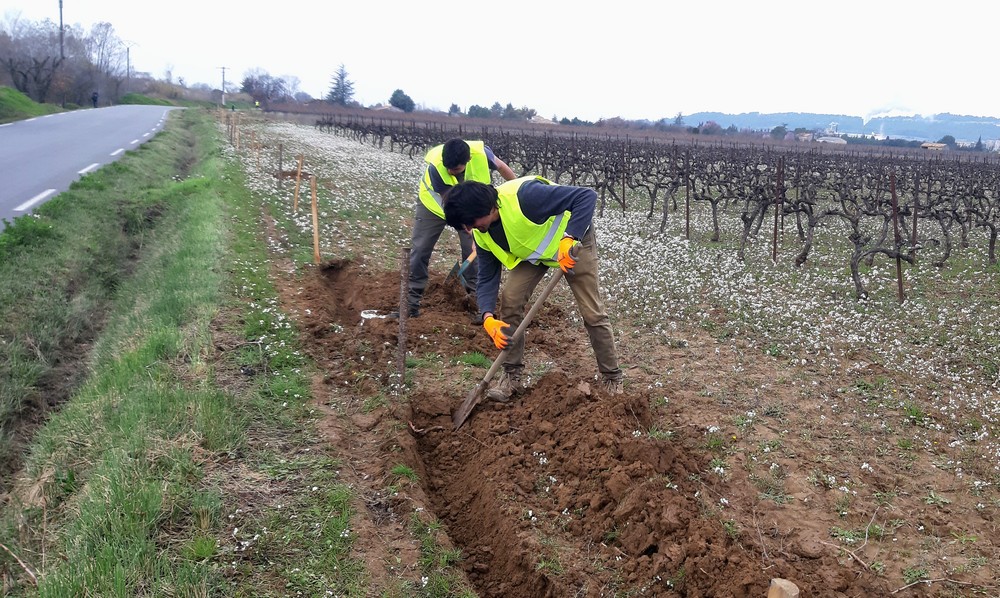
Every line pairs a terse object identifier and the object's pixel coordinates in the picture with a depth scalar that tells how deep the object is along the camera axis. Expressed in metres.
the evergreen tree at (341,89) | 108.31
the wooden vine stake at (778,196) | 12.64
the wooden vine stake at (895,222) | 9.68
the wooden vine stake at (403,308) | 5.69
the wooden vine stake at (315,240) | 9.54
